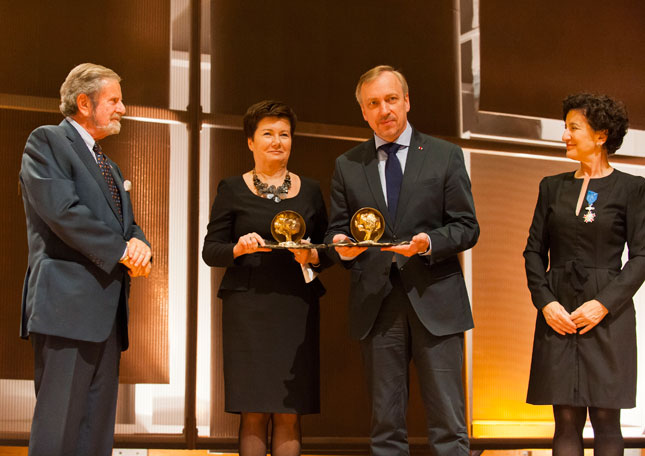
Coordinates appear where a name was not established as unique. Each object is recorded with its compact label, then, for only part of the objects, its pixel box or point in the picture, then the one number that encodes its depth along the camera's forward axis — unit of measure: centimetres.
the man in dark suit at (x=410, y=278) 252
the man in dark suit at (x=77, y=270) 234
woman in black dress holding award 286
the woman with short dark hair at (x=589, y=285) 280
